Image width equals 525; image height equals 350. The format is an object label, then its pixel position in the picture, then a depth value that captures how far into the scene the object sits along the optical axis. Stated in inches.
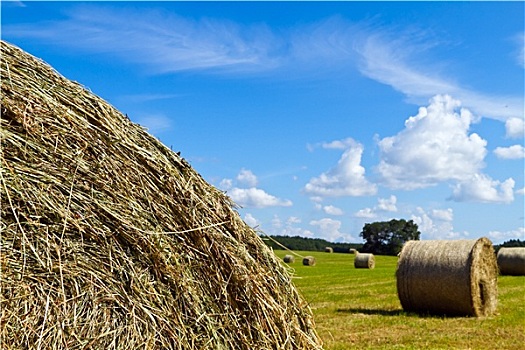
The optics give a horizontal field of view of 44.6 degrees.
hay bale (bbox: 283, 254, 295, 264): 1400.3
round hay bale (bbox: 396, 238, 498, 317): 424.2
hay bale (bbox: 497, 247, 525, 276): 912.3
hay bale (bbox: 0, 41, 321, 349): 130.6
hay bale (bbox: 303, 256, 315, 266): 1359.7
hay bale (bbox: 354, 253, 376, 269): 1213.5
